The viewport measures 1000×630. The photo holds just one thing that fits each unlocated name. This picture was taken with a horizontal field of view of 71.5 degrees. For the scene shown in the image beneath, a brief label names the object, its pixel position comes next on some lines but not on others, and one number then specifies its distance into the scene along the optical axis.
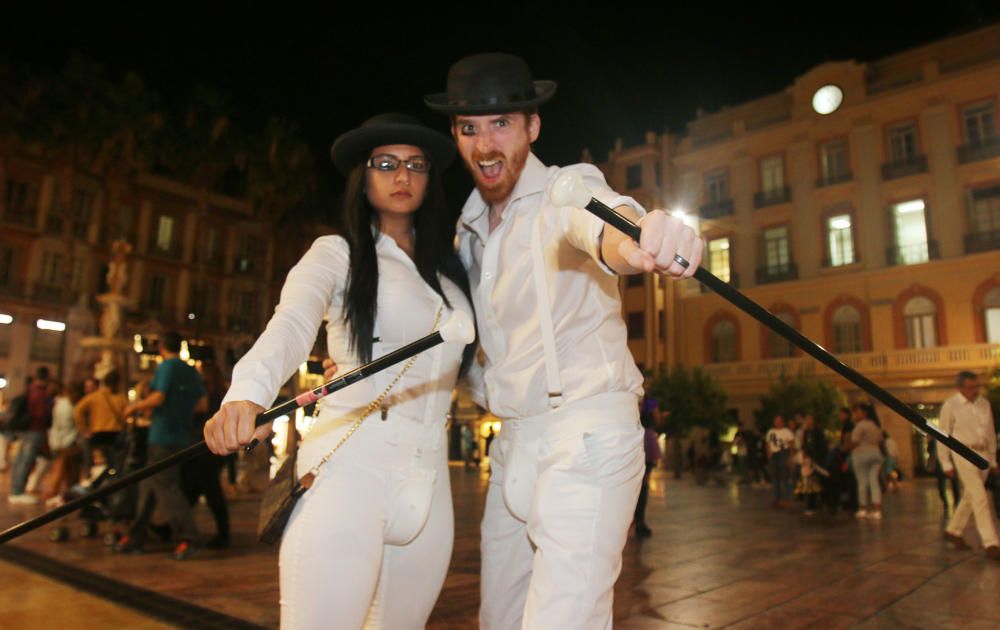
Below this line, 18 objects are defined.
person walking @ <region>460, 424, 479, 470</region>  20.07
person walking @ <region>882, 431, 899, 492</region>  16.98
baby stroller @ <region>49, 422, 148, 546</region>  6.36
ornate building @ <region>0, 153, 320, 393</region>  32.62
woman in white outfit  1.81
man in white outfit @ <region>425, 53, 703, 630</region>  1.66
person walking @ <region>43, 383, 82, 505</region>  9.41
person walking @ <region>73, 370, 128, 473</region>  8.37
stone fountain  17.39
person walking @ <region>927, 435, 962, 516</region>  9.66
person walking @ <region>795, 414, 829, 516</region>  11.19
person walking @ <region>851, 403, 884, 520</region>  10.20
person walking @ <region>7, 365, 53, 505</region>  9.60
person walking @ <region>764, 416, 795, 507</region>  12.18
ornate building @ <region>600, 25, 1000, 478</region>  23.98
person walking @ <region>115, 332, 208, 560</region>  5.95
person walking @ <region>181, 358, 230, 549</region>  6.46
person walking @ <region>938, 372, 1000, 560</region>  6.73
